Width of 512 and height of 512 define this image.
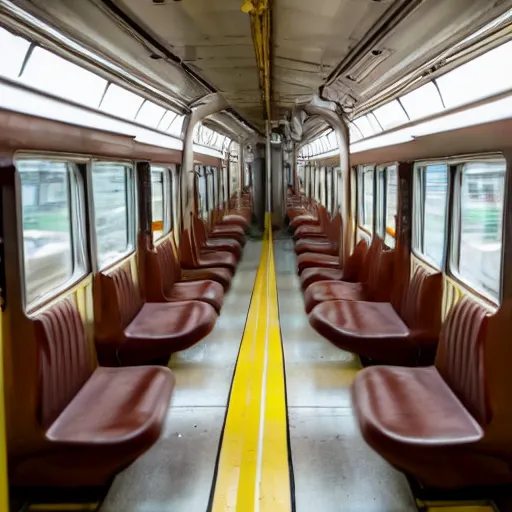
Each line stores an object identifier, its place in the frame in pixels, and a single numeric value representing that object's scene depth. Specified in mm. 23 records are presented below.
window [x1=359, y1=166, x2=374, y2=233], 8514
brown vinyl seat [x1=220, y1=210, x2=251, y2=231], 13711
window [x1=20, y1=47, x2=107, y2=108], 3547
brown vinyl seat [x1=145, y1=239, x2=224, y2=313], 5559
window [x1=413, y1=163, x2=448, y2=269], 4992
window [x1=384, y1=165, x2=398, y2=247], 6273
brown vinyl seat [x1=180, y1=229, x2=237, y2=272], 7803
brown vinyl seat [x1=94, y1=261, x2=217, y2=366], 4078
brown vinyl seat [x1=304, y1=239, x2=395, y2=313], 5438
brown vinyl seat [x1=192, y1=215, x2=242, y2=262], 9211
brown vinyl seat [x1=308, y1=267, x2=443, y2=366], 4227
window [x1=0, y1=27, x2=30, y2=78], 3147
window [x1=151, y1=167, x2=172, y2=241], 7548
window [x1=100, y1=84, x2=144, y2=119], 5258
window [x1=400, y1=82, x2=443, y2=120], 4883
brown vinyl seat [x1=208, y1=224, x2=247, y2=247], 11211
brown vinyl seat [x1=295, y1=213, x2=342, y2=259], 9375
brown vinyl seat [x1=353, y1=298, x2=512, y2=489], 2730
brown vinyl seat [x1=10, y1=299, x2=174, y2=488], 2758
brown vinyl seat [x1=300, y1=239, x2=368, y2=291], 6828
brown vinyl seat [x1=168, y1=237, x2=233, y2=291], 6984
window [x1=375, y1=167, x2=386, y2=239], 6648
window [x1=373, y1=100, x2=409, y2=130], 6207
